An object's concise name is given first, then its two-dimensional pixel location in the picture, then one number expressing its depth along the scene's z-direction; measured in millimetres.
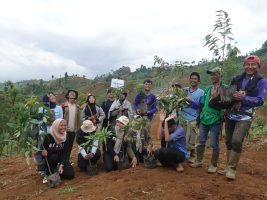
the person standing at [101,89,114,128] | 5406
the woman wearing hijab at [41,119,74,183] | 4501
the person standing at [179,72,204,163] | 4432
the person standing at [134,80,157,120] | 4876
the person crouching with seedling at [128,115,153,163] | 4393
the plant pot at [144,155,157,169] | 4413
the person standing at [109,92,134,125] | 5140
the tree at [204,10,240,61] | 5351
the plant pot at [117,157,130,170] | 4710
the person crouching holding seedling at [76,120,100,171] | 4760
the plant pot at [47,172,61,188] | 4408
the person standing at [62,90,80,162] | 5052
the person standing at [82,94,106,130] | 5170
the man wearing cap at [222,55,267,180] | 3546
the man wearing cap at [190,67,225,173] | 3977
